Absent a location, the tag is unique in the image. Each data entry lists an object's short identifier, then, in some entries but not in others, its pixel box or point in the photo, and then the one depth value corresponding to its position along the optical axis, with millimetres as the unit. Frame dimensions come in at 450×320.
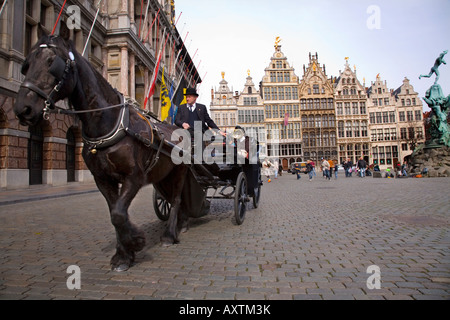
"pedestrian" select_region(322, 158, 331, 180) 21769
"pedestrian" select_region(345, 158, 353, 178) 26294
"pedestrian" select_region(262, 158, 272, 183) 25494
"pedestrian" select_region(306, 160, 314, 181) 22844
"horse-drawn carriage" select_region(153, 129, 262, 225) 4518
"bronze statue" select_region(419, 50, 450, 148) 22312
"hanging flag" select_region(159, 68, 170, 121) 23409
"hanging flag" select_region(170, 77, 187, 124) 27569
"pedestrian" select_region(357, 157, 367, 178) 24556
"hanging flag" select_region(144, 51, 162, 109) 19814
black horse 2295
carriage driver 4652
